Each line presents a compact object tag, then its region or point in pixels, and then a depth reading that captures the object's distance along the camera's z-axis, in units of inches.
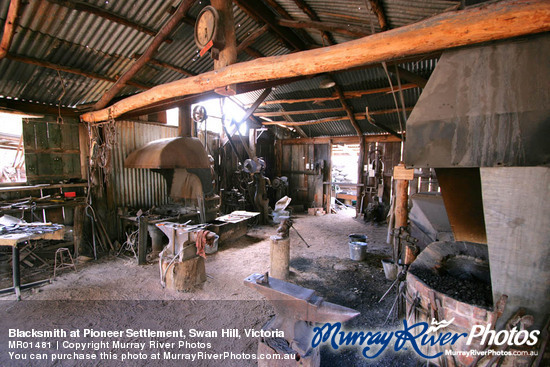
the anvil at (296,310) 97.1
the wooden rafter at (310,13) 195.3
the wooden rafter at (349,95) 299.0
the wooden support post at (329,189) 485.2
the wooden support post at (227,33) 159.1
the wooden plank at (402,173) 169.2
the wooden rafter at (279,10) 210.1
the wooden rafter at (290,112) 385.7
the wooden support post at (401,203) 229.0
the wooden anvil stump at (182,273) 185.3
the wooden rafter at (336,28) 199.6
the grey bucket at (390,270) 199.2
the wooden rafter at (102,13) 162.9
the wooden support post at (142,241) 232.7
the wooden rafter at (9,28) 149.0
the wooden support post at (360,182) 438.0
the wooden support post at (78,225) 246.1
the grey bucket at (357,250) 244.0
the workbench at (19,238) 151.8
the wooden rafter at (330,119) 366.0
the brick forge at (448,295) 104.0
